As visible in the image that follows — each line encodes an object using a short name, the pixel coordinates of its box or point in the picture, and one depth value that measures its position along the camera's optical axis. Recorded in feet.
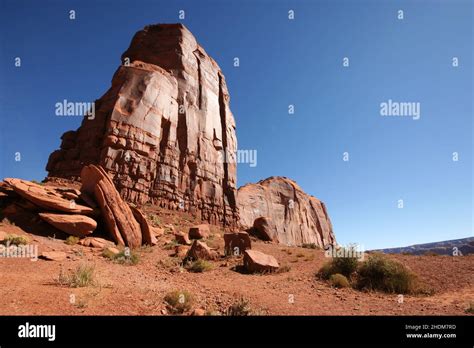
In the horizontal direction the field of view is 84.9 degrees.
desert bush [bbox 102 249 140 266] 38.70
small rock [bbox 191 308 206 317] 20.19
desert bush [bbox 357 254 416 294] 32.30
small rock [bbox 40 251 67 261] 33.88
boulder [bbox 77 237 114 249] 44.75
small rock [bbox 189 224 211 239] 70.13
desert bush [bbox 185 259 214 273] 39.92
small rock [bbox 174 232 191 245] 61.10
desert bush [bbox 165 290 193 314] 21.34
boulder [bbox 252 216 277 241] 102.36
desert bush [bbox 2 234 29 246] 36.88
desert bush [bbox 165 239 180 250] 54.70
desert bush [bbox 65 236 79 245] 43.14
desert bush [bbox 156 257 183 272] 39.83
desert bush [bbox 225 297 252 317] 21.07
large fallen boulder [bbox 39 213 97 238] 46.36
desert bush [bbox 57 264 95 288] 24.02
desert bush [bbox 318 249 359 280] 38.32
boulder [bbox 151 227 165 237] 63.85
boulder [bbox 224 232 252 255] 53.78
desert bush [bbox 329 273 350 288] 33.80
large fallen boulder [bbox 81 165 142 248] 51.34
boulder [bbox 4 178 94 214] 48.94
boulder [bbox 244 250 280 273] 40.63
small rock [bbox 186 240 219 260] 45.44
